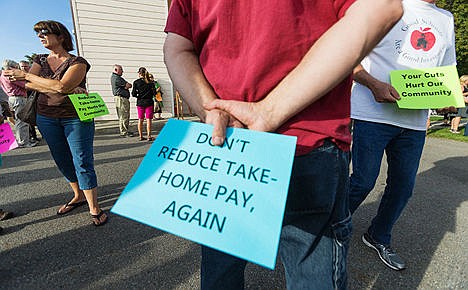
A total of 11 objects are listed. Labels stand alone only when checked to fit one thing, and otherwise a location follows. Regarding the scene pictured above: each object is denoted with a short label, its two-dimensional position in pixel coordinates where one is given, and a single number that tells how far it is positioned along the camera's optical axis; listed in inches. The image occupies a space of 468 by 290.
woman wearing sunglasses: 79.5
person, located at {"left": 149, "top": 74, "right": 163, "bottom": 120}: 363.3
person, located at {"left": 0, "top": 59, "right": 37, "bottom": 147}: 191.2
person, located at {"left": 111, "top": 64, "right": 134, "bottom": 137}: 230.7
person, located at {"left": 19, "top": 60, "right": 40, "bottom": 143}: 213.8
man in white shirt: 57.9
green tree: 588.4
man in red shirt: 23.5
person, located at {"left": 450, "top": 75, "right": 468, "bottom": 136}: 288.0
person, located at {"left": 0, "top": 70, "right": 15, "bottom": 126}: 144.7
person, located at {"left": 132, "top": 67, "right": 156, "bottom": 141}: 224.7
